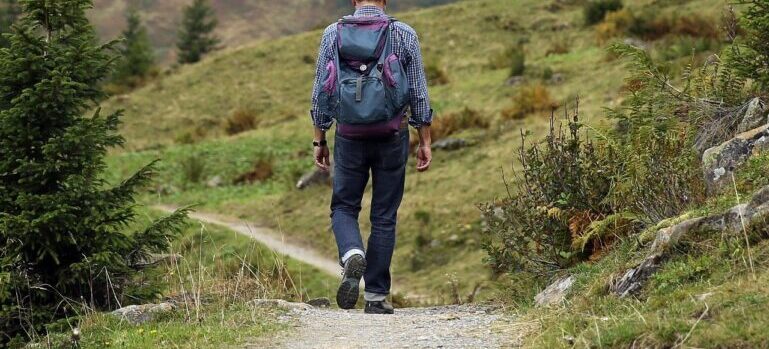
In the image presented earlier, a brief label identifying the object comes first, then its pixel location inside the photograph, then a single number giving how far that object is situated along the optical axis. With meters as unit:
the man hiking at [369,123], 13.00
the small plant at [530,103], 39.83
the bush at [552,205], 15.12
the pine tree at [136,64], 79.82
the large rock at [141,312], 13.57
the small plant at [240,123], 60.59
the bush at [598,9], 60.72
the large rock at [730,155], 13.30
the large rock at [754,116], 14.73
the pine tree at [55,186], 15.09
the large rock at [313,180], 40.22
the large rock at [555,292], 13.15
